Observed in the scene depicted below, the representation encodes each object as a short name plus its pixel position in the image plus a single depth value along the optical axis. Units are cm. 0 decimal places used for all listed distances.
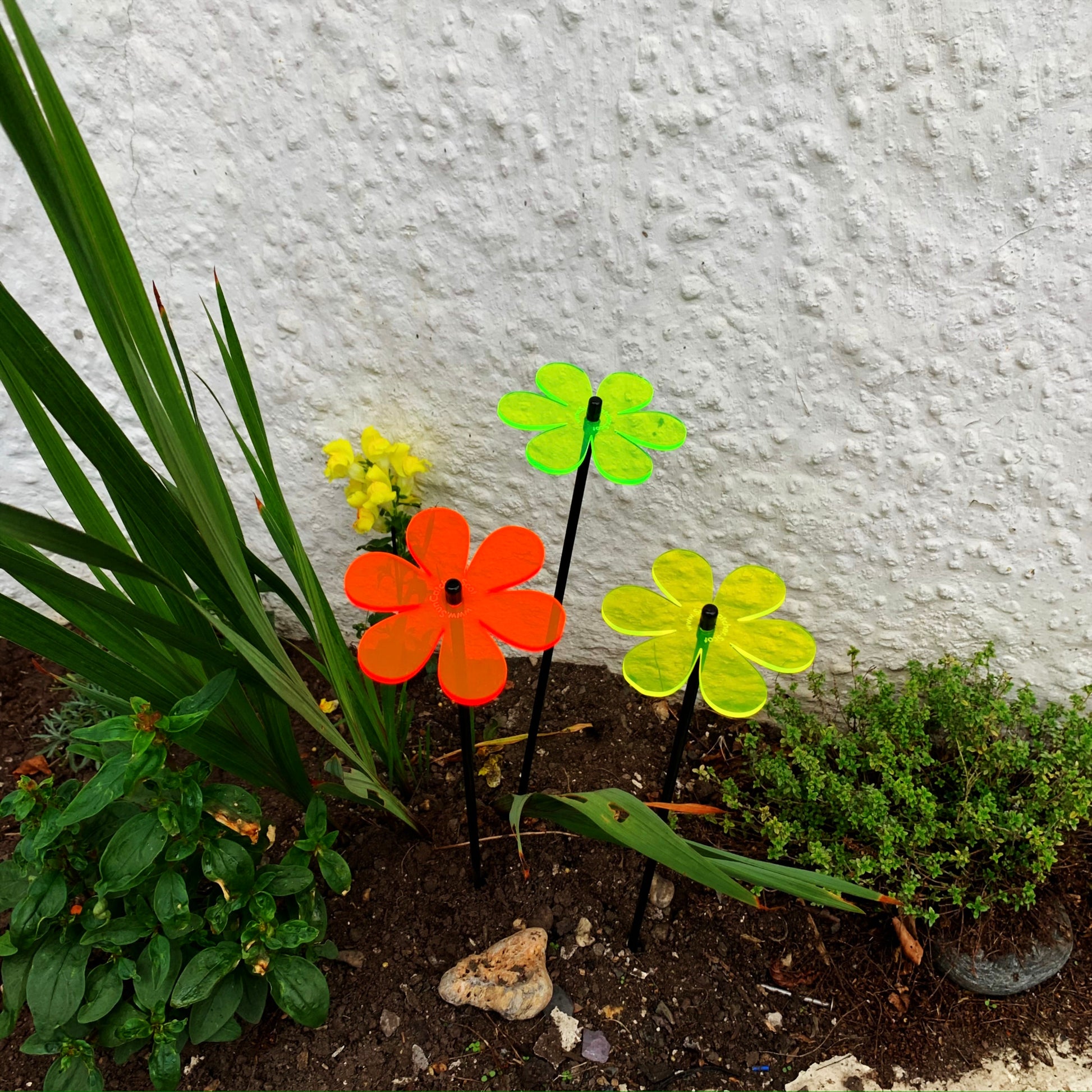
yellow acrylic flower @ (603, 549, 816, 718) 86
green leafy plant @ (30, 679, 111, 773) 158
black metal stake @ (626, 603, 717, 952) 83
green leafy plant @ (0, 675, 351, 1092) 99
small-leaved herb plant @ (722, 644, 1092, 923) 127
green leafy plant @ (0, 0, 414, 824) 66
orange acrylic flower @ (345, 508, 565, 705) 86
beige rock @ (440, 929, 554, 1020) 120
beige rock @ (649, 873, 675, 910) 135
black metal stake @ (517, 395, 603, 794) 98
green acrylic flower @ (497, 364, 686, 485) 100
